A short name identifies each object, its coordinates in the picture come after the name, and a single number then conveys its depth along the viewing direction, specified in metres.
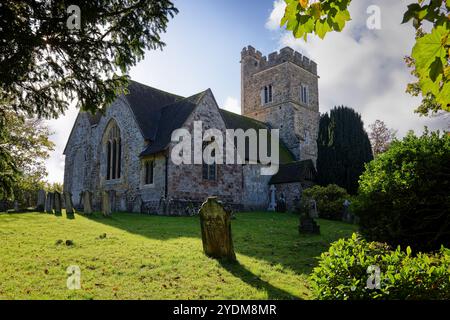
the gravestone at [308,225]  12.71
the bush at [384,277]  3.73
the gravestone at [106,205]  17.25
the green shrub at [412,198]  7.46
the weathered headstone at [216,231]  8.14
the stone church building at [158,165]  20.72
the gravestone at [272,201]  26.22
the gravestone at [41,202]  17.72
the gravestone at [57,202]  17.57
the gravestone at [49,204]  17.50
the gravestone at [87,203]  17.55
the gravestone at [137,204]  21.13
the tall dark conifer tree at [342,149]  25.11
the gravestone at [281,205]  25.54
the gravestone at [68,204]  16.66
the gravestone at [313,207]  17.21
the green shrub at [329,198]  20.70
